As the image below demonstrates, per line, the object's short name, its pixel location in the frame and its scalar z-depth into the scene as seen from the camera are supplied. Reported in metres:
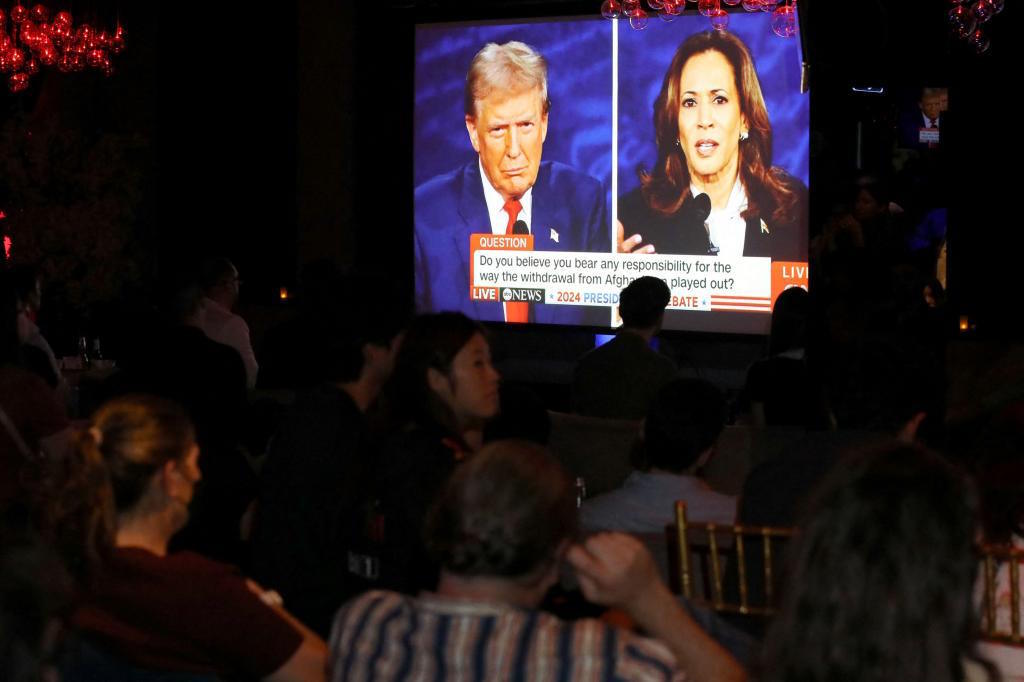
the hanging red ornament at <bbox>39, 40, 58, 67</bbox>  9.73
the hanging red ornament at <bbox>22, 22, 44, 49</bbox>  9.64
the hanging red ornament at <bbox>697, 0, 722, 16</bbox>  7.72
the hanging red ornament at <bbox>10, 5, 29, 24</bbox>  9.69
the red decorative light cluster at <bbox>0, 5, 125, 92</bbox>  9.69
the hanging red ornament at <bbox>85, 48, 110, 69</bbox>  9.96
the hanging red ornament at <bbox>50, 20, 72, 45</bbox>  9.72
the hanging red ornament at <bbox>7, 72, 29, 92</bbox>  9.70
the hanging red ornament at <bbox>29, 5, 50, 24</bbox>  9.66
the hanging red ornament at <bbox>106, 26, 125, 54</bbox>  10.00
